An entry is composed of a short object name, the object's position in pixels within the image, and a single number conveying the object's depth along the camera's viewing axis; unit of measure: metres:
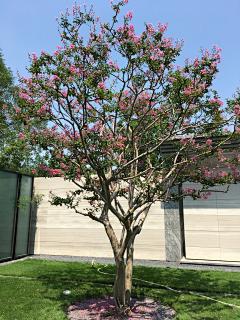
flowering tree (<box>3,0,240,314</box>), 4.64
